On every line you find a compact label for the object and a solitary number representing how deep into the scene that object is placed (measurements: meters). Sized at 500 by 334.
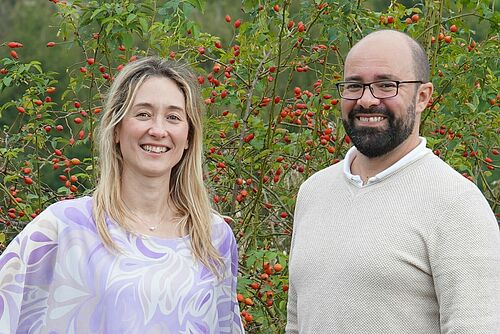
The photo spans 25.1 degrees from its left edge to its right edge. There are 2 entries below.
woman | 3.29
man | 2.85
